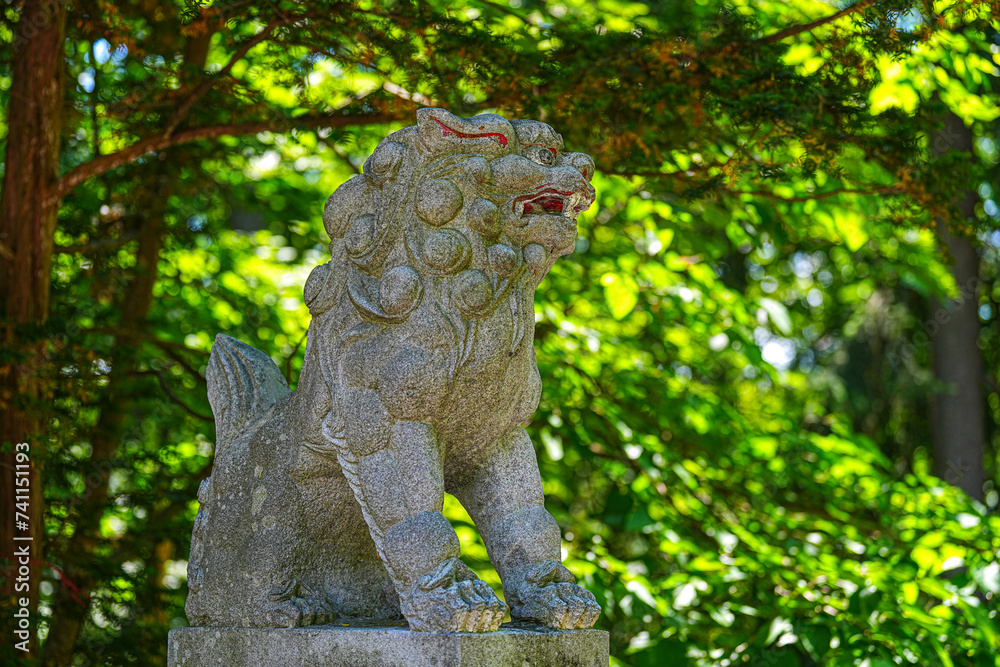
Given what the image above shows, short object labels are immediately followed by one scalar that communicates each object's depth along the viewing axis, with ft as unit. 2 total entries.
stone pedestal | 14.92
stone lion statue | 16.35
